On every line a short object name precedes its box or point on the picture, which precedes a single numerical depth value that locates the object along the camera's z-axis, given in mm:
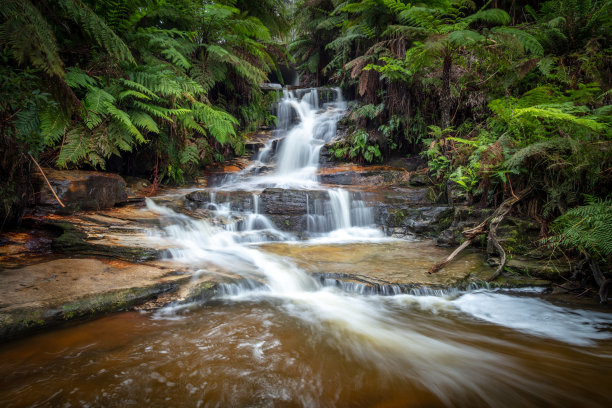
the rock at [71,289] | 2045
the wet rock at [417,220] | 5105
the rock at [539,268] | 3131
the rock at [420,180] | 6617
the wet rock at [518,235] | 3561
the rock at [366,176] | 7551
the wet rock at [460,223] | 4366
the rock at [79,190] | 3715
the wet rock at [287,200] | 5809
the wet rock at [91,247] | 3166
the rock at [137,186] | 5699
